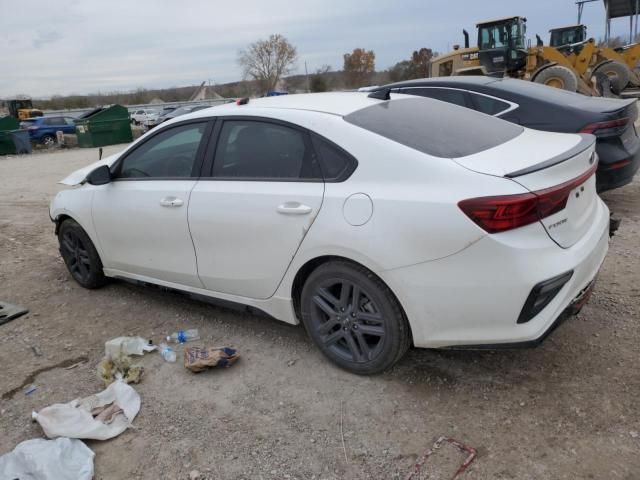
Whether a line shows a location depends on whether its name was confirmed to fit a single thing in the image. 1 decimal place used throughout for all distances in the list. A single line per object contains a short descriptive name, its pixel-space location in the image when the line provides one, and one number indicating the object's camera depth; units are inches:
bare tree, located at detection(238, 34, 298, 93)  3029.0
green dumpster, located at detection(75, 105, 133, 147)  867.4
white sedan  96.3
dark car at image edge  197.8
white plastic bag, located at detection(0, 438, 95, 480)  93.9
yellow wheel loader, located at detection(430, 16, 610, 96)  636.1
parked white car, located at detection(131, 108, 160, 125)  1352.6
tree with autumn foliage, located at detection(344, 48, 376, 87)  3029.0
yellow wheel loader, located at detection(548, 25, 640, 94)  688.4
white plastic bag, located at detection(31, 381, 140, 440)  106.3
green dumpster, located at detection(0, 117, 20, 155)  844.0
